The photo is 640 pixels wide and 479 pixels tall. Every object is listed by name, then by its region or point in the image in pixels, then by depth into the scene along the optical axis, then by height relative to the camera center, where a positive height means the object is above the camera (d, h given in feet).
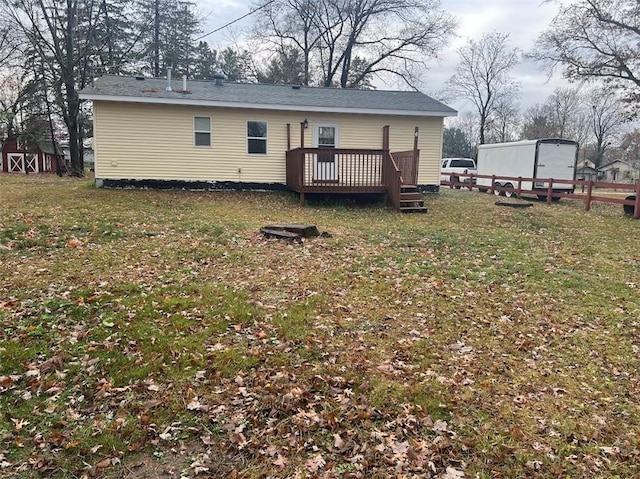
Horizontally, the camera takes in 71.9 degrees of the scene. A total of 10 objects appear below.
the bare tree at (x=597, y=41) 73.51 +24.79
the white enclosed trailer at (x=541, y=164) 57.49 +2.22
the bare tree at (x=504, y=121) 141.69 +21.72
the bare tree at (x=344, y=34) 92.89 +31.54
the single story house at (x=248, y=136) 44.80 +4.56
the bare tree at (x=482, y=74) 131.85 +32.31
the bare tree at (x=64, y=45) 75.51 +22.69
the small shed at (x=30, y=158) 104.17 +3.37
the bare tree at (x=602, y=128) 179.93 +22.40
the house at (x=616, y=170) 191.40 +5.02
